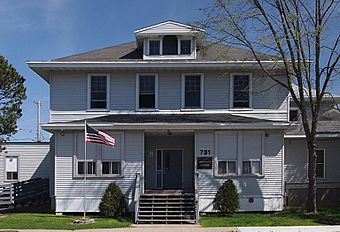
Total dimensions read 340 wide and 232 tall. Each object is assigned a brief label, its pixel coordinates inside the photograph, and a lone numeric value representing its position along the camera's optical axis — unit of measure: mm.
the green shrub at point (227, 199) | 20078
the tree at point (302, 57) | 19734
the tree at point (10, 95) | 21750
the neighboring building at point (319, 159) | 24328
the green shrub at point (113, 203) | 19988
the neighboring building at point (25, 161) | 29547
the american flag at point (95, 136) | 18872
